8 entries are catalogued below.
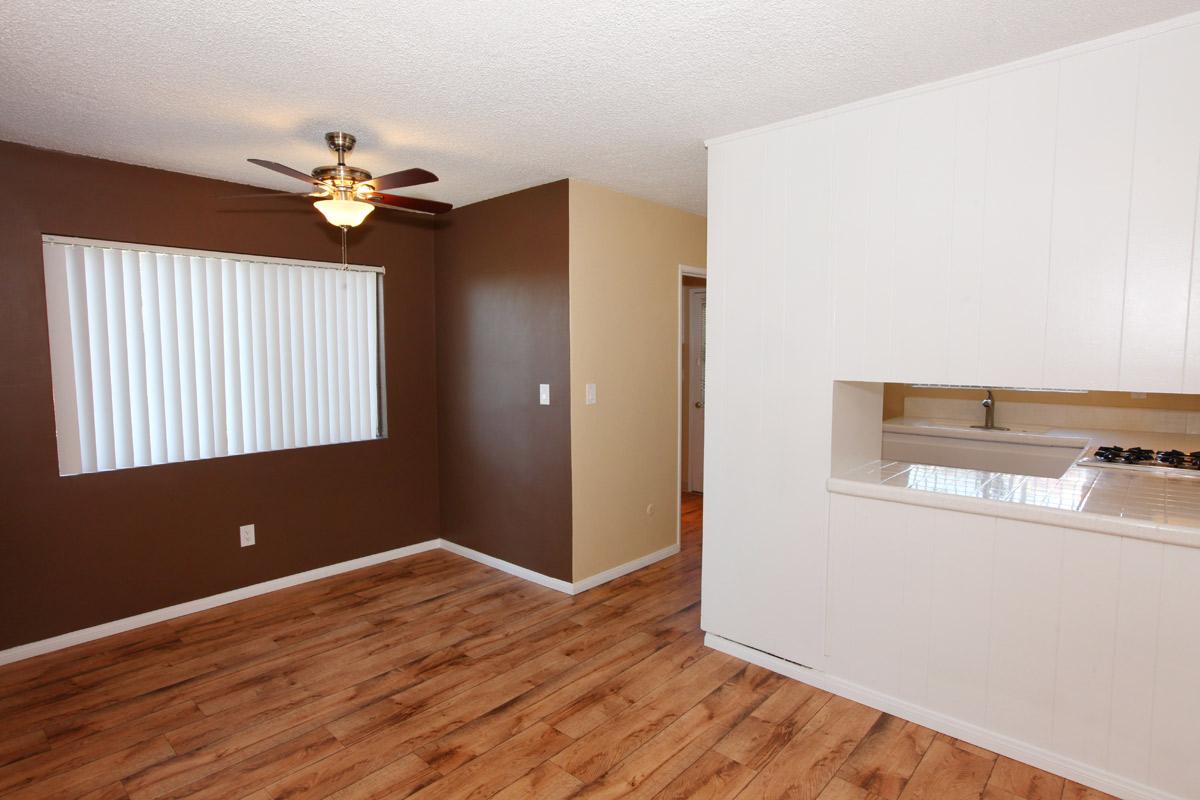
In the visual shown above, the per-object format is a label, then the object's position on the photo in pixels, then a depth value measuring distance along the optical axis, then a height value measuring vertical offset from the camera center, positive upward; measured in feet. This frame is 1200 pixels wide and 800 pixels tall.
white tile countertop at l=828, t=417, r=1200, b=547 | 6.75 -1.71
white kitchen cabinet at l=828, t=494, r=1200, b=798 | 6.52 -3.22
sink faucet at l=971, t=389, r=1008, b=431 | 14.12 -1.23
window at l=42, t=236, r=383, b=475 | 10.43 +0.09
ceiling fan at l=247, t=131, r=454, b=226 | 8.32 +2.38
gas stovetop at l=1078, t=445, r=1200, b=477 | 9.62 -1.62
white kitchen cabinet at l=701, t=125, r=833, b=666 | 8.87 -0.57
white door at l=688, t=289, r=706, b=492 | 20.35 -0.78
